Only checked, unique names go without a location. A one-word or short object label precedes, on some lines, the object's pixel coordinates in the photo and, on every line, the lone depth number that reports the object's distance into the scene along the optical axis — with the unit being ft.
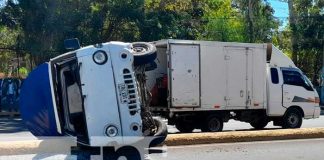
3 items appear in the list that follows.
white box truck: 48.03
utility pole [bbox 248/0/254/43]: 122.11
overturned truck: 23.15
